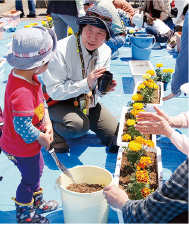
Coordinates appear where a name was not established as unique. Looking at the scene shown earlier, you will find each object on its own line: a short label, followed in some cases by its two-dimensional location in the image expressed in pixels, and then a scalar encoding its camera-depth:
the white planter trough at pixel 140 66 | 4.28
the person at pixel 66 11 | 4.18
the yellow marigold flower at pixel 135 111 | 2.28
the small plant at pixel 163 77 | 3.71
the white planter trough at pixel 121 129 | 2.22
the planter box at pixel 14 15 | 7.57
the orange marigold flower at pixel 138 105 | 2.35
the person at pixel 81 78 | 2.29
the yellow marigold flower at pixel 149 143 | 1.85
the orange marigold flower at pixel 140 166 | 1.79
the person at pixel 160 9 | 6.41
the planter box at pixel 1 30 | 5.97
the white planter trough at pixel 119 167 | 1.63
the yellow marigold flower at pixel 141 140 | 1.86
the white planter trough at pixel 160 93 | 2.79
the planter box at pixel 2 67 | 4.04
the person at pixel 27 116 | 1.47
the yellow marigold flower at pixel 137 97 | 2.60
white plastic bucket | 1.53
